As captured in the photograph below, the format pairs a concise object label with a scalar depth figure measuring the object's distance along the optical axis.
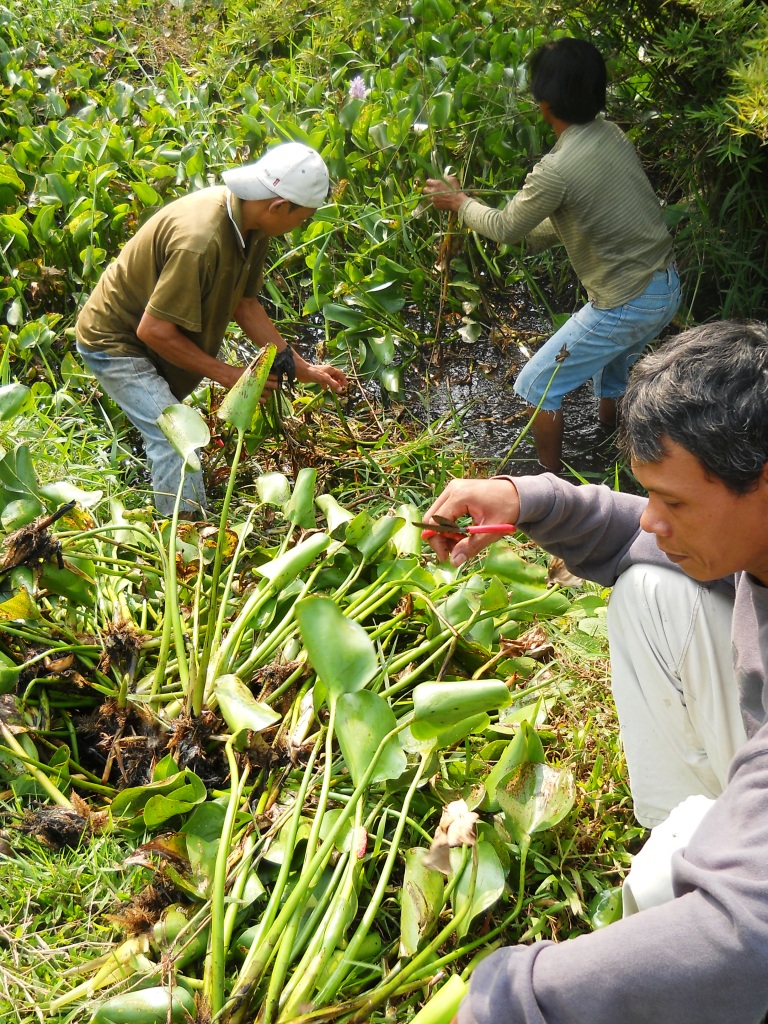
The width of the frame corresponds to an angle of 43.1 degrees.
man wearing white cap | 2.32
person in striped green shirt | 2.44
